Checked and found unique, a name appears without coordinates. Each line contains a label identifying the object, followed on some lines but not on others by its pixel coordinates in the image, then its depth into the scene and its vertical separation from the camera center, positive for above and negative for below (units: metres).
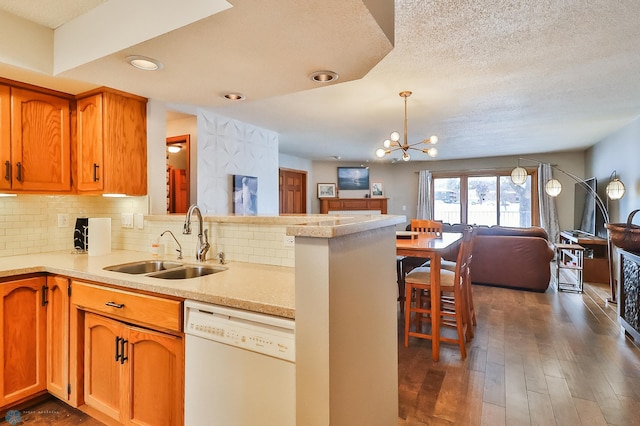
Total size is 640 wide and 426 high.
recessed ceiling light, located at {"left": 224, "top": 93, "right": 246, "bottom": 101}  2.21 +0.80
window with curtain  7.73 +0.33
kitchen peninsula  1.03 -0.34
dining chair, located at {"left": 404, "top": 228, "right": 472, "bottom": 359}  2.62 -0.64
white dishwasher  1.16 -0.60
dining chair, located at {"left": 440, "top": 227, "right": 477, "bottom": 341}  2.94 -0.81
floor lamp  4.02 +0.34
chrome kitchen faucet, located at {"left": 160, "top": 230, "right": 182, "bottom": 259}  2.19 -0.24
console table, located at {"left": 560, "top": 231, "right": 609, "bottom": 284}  4.95 -0.73
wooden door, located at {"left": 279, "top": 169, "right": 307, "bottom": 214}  7.13 +0.49
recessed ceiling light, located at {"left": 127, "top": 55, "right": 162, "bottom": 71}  1.68 +0.80
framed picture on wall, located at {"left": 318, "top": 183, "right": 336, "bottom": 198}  8.65 +0.58
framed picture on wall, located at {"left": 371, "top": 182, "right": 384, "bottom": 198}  8.89 +0.60
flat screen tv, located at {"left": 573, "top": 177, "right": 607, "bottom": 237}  5.50 +0.00
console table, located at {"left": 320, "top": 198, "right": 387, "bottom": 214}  8.54 +0.21
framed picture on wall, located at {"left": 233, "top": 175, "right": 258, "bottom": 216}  4.16 +0.23
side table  4.52 -0.89
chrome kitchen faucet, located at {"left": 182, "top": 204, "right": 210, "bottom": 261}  1.98 -0.16
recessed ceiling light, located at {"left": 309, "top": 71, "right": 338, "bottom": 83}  1.83 +0.78
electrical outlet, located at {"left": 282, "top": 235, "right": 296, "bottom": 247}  1.83 -0.17
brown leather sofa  4.41 -0.65
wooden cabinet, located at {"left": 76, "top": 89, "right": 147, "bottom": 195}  2.33 +0.51
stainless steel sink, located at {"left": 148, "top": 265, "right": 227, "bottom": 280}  1.90 -0.36
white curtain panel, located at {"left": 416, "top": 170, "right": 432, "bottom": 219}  8.48 +0.44
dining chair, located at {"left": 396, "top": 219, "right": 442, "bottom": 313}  3.59 -0.58
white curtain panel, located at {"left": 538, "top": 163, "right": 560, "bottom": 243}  7.25 +0.09
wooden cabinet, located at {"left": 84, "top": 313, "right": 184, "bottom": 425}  1.45 -0.78
